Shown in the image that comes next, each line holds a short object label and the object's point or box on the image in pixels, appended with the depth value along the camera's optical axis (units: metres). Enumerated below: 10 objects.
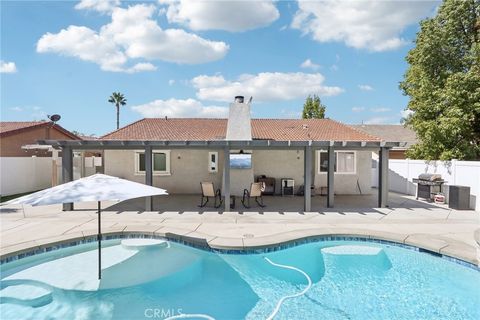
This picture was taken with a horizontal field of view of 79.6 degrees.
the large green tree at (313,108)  37.14
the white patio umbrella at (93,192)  5.99
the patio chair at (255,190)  12.93
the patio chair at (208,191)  13.08
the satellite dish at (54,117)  18.11
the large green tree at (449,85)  16.36
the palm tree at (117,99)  57.56
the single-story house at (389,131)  32.91
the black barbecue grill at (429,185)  14.84
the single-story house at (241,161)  16.48
